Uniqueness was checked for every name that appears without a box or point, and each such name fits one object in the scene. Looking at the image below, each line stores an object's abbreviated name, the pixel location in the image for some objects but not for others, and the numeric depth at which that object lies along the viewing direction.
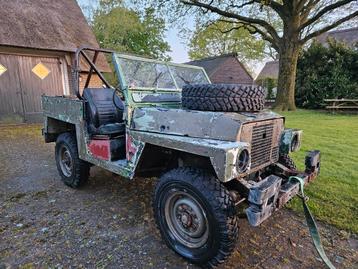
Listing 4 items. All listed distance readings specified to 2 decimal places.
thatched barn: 9.57
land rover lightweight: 1.95
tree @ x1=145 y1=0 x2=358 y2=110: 12.46
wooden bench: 12.38
